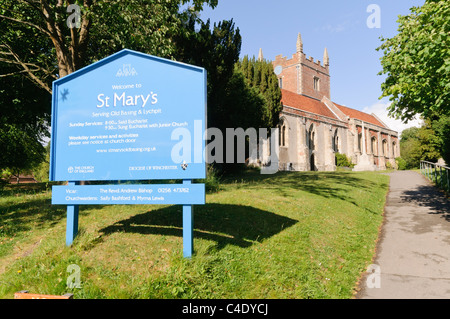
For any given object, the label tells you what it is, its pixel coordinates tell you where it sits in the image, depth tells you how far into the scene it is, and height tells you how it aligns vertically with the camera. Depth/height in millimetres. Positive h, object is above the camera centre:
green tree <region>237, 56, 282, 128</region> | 22797 +7494
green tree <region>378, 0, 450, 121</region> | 6676 +2909
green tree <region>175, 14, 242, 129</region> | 14336 +6069
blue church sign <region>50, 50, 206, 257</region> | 4395 +680
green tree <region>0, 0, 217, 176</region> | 8883 +5088
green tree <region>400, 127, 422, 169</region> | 38844 +2887
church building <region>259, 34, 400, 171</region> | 33781 +6270
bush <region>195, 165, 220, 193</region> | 10359 -463
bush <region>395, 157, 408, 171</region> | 52500 +1094
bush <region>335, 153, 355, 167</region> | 40781 +1382
